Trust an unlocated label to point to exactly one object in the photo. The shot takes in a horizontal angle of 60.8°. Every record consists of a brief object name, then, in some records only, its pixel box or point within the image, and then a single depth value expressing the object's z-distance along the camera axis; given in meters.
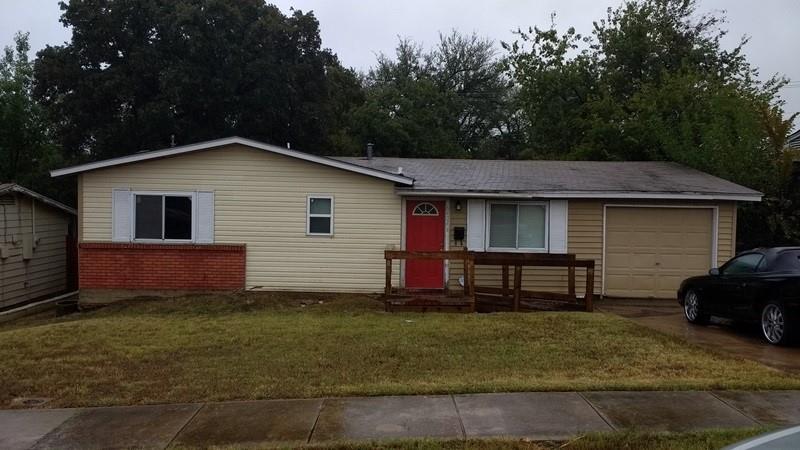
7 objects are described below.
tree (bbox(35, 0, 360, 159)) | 28.48
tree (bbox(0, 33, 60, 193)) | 27.91
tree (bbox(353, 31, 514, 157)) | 34.41
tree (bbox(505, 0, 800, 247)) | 17.92
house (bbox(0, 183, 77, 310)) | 16.73
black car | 9.41
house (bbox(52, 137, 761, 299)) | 15.03
